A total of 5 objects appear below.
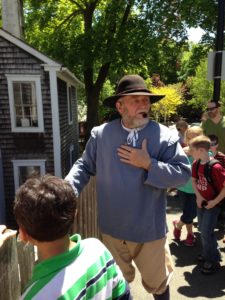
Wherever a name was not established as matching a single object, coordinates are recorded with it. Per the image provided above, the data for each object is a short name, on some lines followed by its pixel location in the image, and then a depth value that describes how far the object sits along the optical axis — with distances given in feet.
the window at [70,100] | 34.50
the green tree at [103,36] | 36.54
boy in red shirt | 9.34
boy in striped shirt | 3.24
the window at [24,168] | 27.47
